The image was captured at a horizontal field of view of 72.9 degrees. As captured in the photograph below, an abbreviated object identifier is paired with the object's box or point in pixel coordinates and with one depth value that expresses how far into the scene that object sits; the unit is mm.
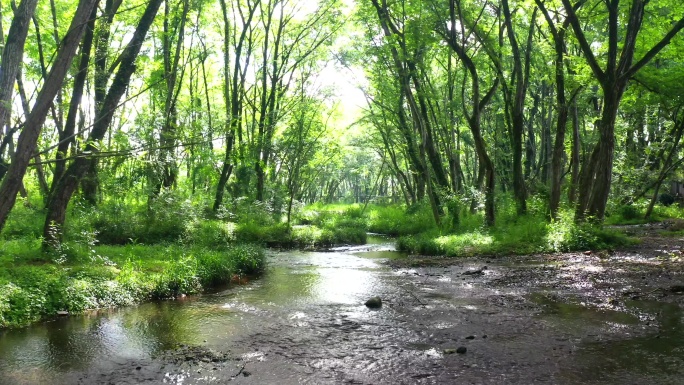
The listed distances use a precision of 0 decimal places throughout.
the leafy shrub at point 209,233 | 16656
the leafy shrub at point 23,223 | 13547
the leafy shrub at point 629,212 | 25484
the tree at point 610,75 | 13383
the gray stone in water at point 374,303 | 8876
